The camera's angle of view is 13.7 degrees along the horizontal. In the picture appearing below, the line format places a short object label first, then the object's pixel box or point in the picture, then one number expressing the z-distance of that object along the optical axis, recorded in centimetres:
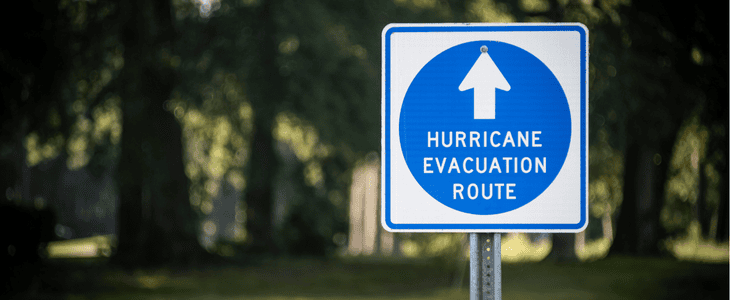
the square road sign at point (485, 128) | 872
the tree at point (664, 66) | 2273
